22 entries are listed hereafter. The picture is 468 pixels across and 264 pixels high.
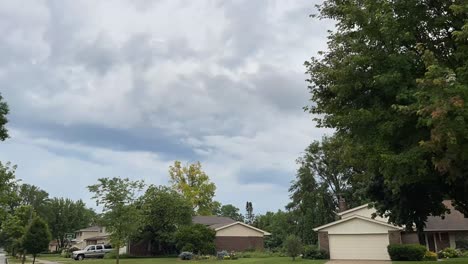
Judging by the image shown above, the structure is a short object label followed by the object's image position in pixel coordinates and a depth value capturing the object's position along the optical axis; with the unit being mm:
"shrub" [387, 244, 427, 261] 28922
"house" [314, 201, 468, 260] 33062
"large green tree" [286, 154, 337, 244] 55375
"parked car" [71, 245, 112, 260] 50500
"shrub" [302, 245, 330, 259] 35875
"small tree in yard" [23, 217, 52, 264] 30672
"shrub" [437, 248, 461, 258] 30995
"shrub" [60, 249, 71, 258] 61766
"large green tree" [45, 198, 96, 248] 94062
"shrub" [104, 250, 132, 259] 47359
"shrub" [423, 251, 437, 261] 29016
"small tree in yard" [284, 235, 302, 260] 33781
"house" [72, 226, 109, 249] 72688
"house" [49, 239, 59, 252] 100025
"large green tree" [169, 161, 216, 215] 74625
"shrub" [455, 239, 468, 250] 33928
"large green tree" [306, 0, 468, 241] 9727
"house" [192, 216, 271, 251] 49531
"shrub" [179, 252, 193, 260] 40506
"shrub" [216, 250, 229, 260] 42109
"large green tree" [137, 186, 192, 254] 48312
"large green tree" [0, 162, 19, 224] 15797
